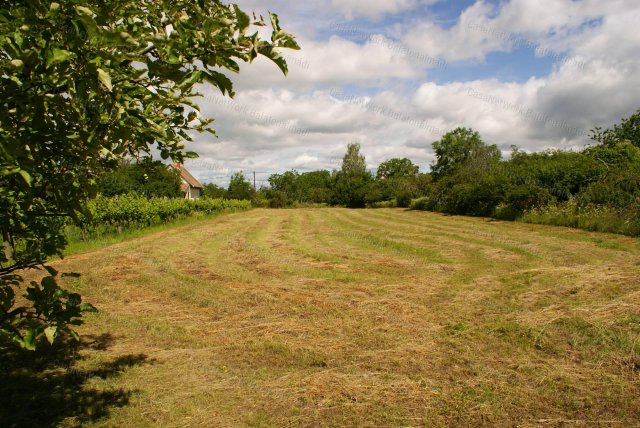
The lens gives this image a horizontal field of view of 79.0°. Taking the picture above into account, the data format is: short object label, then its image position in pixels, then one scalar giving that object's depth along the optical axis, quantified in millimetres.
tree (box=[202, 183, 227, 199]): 61419
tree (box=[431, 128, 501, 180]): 60969
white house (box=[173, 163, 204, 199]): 69875
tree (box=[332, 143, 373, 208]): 59688
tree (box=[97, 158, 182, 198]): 43781
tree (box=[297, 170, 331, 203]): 70500
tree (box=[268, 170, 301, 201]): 86250
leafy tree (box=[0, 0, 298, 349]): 1696
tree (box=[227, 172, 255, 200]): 58688
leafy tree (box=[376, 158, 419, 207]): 45625
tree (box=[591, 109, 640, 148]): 49062
